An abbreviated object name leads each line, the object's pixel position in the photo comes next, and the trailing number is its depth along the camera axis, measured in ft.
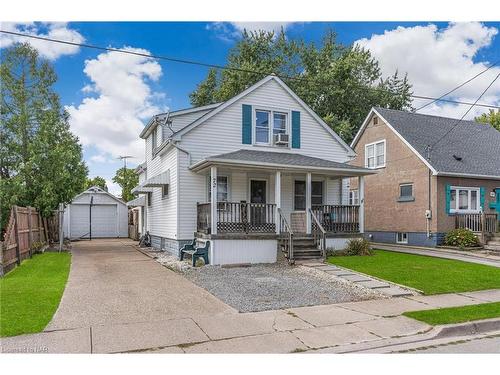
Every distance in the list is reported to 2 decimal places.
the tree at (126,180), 155.08
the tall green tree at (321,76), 99.55
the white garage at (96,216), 91.97
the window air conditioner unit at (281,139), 53.78
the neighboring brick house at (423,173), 61.82
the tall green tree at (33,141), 59.98
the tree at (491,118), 126.37
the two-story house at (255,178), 45.06
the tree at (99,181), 180.06
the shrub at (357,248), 48.89
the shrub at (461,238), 57.11
